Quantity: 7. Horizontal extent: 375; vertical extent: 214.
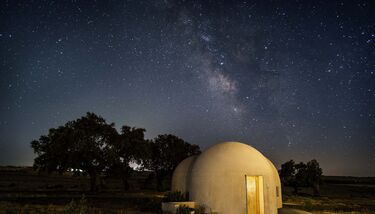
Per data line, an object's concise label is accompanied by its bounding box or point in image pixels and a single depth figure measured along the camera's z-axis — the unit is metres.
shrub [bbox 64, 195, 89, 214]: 10.12
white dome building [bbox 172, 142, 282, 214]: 14.28
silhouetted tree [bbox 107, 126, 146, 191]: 34.38
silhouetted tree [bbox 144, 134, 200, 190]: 43.28
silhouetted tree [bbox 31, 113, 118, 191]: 31.25
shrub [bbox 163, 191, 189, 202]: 16.19
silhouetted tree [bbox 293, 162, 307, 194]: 46.81
